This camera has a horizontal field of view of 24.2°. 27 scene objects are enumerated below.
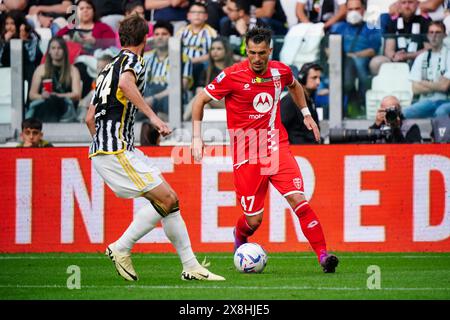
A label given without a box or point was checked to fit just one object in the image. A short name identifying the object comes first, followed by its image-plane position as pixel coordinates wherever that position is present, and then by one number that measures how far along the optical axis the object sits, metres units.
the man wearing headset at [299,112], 13.92
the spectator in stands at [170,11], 17.48
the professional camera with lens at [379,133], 13.91
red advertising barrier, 13.49
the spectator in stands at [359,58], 15.20
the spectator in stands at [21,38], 15.93
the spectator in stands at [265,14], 17.14
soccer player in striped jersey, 9.65
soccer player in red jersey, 10.56
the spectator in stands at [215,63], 15.54
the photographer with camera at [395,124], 14.01
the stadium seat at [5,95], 15.84
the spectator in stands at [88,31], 15.98
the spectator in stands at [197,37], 15.66
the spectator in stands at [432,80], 14.93
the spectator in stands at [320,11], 16.78
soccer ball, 10.57
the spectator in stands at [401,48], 15.17
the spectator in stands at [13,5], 17.84
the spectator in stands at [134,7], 17.42
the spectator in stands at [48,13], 17.67
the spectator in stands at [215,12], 17.03
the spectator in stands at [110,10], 17.53
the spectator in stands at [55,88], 15.89
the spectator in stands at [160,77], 15.59
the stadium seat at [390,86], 15.07
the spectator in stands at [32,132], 14.75
